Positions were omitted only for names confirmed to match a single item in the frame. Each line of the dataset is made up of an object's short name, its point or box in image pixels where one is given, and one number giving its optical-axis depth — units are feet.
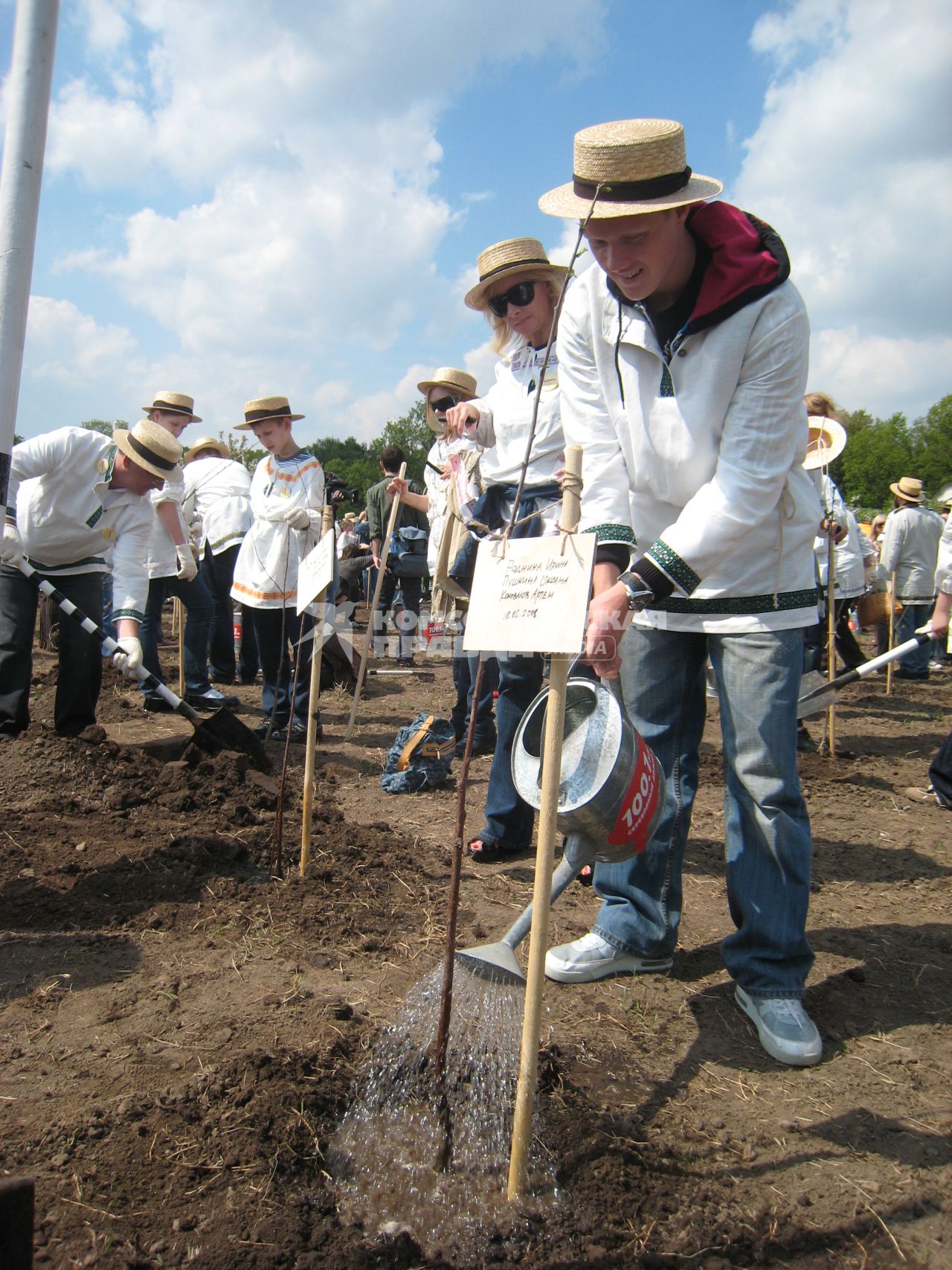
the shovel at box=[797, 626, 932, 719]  15.16
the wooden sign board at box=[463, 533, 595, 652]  5.18
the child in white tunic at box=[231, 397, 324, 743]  18.49
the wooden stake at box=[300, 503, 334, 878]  10.12
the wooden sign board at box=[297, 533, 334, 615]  10.39
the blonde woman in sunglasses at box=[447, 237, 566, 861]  10.78
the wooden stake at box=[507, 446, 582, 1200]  5.23
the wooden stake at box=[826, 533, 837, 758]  17.83
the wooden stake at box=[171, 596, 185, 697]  21.75
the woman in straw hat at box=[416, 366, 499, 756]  14.56
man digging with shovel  14.52
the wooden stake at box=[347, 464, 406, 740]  19.22
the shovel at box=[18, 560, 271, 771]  14.99
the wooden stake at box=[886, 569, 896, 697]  29.14
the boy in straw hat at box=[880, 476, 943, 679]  30.83
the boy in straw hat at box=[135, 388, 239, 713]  20.63
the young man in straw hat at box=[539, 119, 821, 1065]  6.65
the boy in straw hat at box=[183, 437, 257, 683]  23.99
